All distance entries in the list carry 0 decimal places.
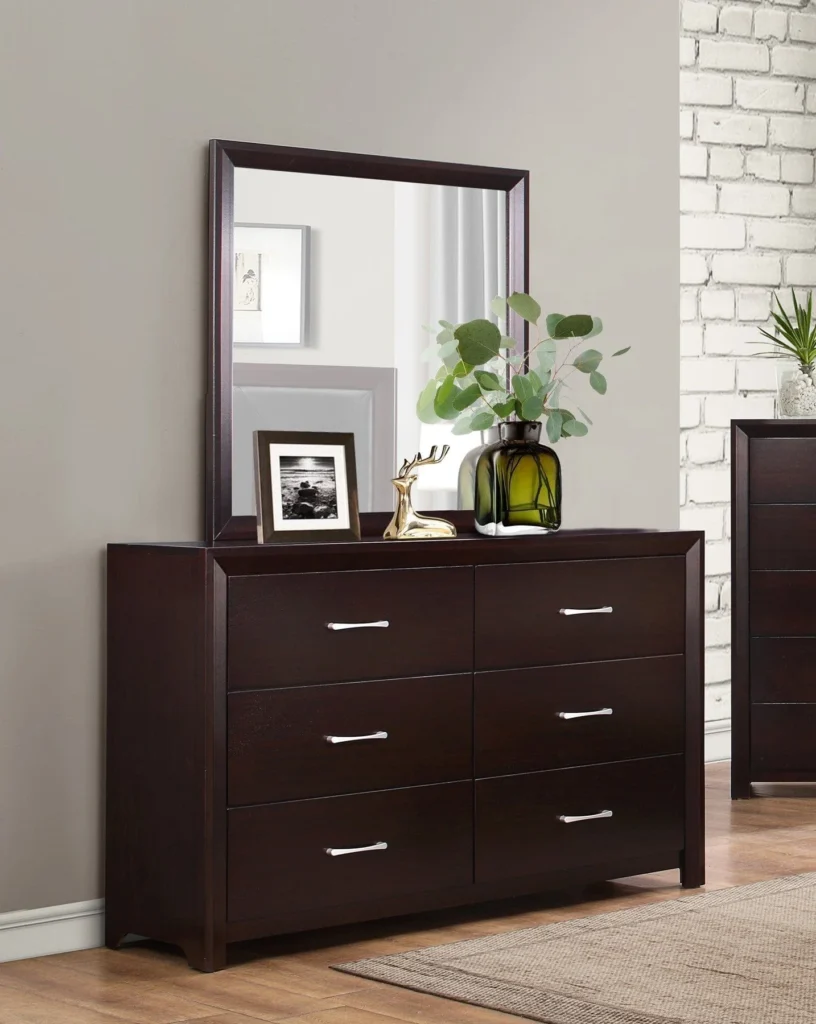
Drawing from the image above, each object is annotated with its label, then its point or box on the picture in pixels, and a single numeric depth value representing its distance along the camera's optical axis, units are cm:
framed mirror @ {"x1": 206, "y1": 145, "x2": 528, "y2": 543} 313
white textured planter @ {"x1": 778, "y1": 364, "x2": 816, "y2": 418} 432
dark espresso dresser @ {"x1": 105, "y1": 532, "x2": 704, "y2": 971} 275
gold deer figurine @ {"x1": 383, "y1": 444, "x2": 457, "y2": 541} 318
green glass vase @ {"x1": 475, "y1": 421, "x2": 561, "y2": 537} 326
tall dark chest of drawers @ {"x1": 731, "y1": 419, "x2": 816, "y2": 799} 422
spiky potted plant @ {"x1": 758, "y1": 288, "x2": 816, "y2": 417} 432
